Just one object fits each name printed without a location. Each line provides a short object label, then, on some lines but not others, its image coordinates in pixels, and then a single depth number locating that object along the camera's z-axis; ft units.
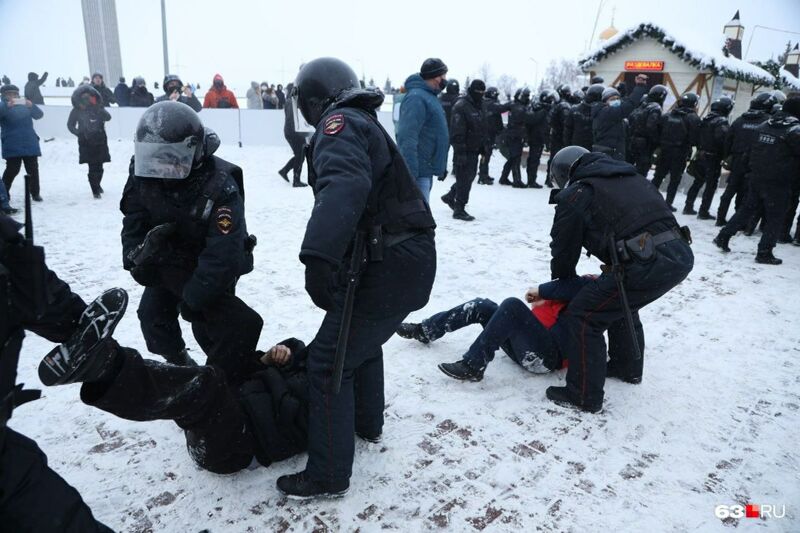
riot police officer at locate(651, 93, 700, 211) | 27.25
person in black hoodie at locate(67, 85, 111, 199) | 26.08
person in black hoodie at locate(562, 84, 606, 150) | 30.22
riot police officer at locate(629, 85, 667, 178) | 28.35
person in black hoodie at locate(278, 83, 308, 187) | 32.32
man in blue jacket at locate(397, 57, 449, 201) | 18.76
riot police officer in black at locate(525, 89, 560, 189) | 34.06
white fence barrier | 45.68
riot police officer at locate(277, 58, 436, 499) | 6.26
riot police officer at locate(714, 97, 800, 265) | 19.69
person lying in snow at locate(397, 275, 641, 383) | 11.02
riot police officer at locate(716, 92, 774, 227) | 23.14
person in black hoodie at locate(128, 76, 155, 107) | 45.16
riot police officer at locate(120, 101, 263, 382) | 8.39
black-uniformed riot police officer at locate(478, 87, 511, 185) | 35.74
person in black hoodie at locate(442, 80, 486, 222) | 25.07
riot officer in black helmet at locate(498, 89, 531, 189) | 33.91
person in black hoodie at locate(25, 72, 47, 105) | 45.83
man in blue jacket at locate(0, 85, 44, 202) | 24.47
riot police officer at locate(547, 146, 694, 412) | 9.72
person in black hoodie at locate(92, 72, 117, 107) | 40.86
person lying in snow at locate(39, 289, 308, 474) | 5.51
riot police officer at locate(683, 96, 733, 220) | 26.14
